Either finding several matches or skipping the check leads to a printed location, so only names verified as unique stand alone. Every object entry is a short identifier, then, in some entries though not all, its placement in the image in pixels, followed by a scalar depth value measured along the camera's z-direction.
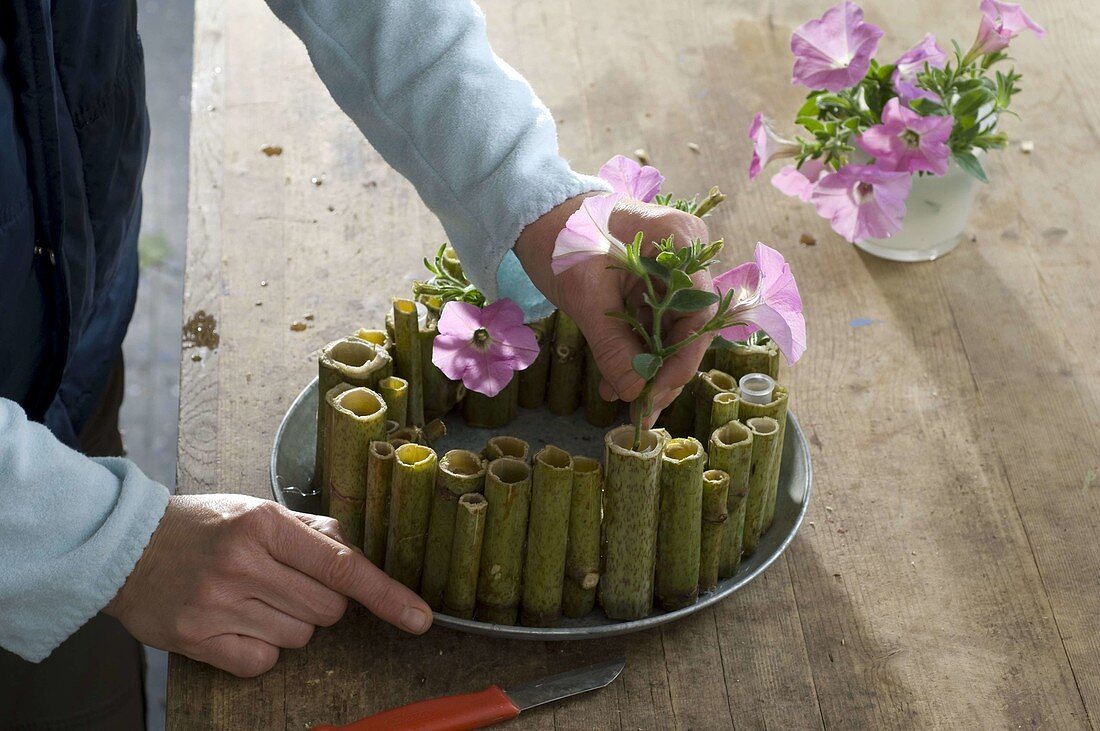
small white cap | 1.63
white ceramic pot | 1.84
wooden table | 1.59
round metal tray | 1.58
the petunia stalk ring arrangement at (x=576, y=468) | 1.56
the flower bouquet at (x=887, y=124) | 1.79
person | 1.54
